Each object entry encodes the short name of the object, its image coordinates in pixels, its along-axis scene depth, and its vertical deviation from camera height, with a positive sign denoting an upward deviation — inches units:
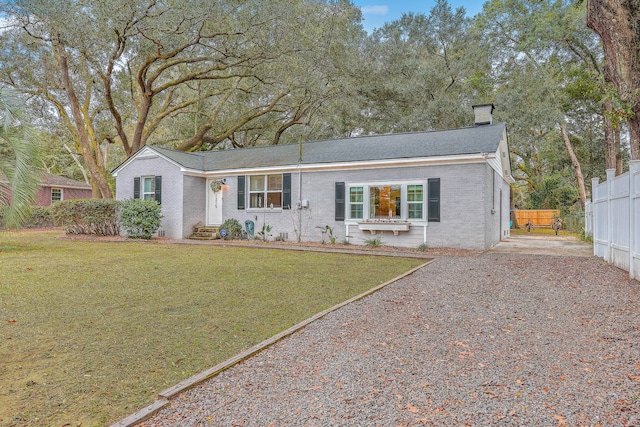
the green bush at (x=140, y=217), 536.4 -4.1
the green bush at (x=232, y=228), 559.2 -20.7
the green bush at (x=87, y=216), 575.2 -3.1
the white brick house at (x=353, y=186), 430.9 +40.6
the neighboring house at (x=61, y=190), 996.6 +69.9
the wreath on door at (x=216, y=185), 583.5 +47.4
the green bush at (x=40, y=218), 830.6 -9.6
